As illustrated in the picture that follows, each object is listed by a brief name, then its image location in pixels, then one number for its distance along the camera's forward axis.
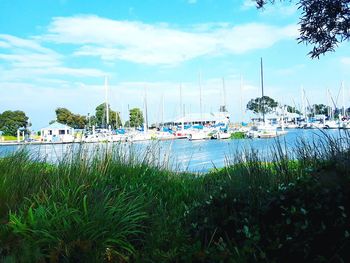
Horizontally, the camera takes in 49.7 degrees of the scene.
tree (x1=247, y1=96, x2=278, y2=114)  107.62
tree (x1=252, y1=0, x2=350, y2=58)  4.87
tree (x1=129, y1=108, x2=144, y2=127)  71.12
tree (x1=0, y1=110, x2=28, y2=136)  57.08
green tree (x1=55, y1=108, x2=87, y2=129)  71.31
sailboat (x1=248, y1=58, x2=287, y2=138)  53.62
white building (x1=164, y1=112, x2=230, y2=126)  100.47
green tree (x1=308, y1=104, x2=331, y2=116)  73.89
